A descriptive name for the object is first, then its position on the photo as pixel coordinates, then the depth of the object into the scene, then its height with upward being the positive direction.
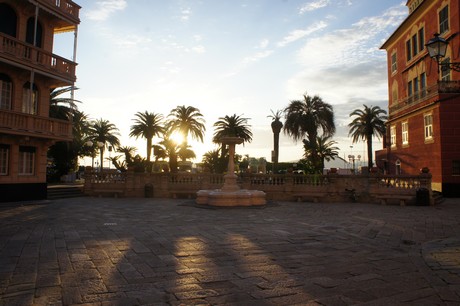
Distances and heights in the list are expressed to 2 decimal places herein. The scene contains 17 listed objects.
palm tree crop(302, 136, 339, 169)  38.06 +2.99
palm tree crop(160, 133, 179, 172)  40.62 +3.39
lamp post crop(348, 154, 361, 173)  49.36 +2.63
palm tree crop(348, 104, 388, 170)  40.28 +6.54
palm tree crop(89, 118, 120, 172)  48.12 +6.12
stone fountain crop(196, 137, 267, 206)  15.18 -1.12
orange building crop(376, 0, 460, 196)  22.08 +5.94
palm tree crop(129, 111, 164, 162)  43.75 +6.19
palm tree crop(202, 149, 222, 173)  32.75 +1.35
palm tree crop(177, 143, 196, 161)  42.66 +2.79
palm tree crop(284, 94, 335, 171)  34.28 +6.05
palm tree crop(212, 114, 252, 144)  39.78 +5.72
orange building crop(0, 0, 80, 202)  16.33 +4.83
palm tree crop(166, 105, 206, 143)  41.56 +6.66
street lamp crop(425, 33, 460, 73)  7.97 +3.30
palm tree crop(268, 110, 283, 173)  30.17 +4.05
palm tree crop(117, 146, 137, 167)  26.41 +1.19
